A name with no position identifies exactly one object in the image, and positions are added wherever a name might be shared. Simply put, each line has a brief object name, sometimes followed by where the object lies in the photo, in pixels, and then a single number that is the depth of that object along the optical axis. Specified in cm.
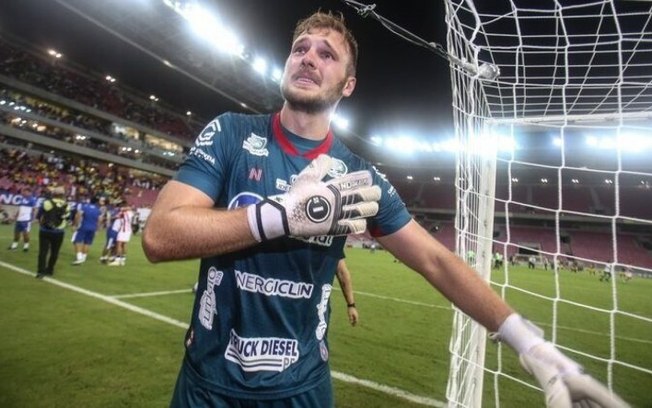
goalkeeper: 131
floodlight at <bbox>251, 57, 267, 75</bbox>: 3198
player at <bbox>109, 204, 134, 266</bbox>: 1005
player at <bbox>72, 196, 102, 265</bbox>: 952
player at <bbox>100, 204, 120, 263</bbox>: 1015
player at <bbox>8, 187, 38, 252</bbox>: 1095
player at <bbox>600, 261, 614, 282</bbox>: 2178
